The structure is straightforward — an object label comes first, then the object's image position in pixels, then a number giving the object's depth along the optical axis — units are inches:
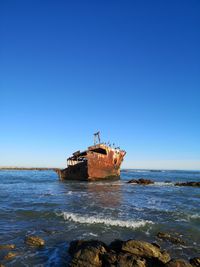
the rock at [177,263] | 204.9
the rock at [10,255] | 239.9
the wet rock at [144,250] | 224.1
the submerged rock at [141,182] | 1174.7
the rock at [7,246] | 264.6
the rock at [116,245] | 238.4
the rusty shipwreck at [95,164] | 1050.4
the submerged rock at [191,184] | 1123.7
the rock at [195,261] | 221.7
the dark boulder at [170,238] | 300.1
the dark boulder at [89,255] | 214.7
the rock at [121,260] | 206.0
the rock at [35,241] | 277.6
